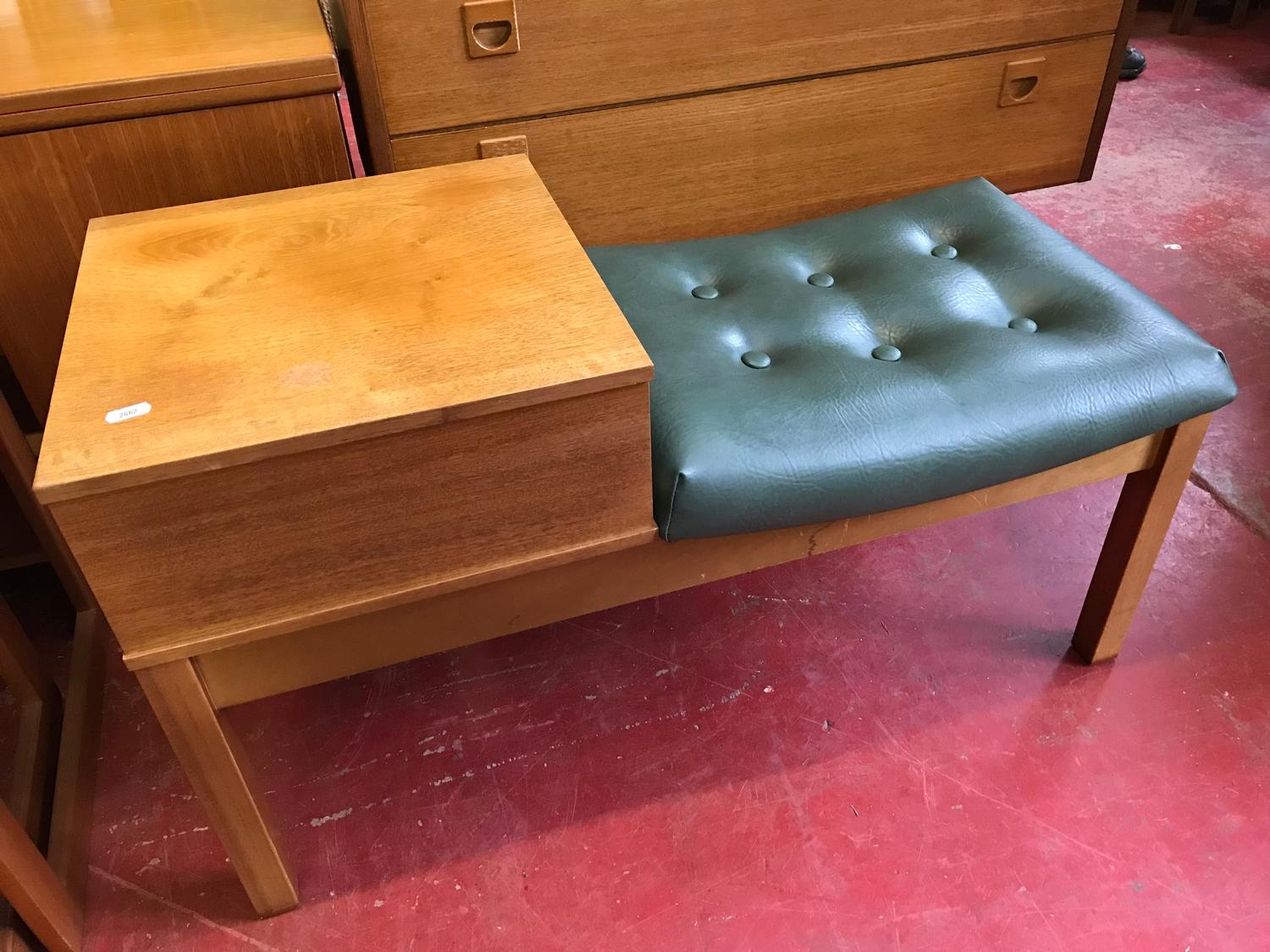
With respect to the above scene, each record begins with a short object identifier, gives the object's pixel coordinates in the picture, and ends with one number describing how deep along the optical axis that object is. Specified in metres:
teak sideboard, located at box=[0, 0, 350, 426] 0.93
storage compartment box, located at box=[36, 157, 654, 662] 0.69
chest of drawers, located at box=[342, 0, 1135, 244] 1.07
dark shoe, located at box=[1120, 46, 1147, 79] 2.92
